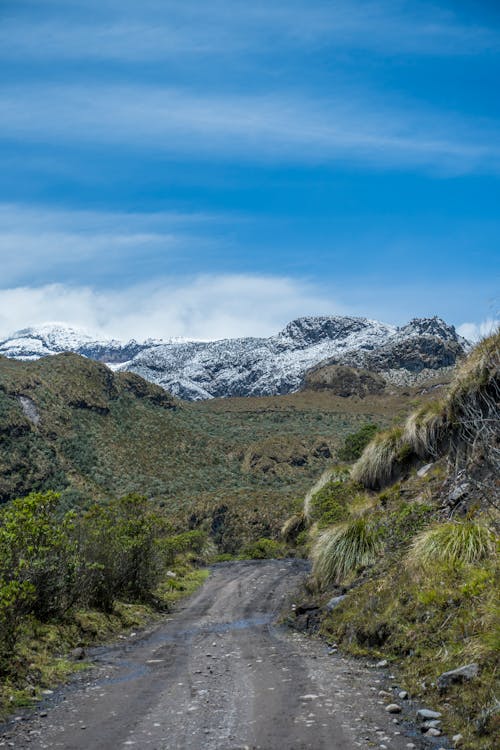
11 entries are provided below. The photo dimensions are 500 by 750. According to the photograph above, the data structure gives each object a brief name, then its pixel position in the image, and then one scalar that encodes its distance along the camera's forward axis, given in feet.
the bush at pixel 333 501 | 66.09
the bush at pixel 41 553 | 31.94
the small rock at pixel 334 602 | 40.29
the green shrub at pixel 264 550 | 109.70
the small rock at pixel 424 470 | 51.90
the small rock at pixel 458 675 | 22.02
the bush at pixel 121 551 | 46.83
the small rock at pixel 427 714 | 21.24
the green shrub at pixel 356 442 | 127.85
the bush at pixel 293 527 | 110.73
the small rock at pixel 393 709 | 22.53
